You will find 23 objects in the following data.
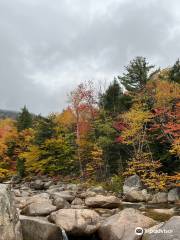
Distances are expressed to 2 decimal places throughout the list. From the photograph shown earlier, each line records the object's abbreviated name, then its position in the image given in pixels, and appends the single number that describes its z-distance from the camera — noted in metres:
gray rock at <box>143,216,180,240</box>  9.49
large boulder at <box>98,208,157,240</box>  11.80
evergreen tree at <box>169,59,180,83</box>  35.66
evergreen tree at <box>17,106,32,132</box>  57.66
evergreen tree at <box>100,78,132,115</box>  39.83
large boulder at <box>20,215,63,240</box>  12.31
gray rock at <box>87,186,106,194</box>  30.56
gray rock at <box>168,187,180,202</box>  25.18
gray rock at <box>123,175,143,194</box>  28.97
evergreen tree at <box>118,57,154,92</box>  38.28
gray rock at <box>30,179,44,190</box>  40.53
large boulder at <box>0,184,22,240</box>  10.99
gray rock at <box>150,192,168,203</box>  25.42
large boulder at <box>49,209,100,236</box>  13.29
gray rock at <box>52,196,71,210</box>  17.96
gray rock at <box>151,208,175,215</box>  18.14
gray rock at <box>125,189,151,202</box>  25.62
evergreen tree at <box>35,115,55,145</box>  44.29
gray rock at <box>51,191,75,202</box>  23.68
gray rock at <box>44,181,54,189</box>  40.09
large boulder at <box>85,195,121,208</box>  19.62
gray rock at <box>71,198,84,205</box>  22.22
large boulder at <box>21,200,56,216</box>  15.82
